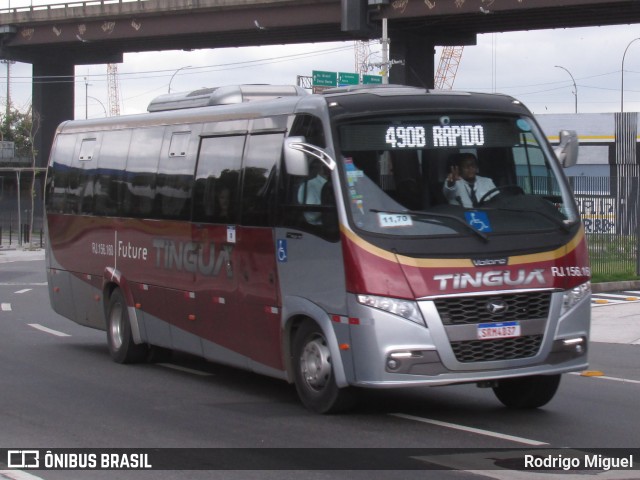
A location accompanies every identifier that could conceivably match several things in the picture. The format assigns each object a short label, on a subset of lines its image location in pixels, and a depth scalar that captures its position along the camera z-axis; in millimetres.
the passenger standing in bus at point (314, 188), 9867
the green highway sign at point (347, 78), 45500
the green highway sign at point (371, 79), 43353
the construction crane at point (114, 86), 153625
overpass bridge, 49875
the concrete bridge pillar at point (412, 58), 55094
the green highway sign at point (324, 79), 44875
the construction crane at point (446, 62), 103750
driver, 9773
